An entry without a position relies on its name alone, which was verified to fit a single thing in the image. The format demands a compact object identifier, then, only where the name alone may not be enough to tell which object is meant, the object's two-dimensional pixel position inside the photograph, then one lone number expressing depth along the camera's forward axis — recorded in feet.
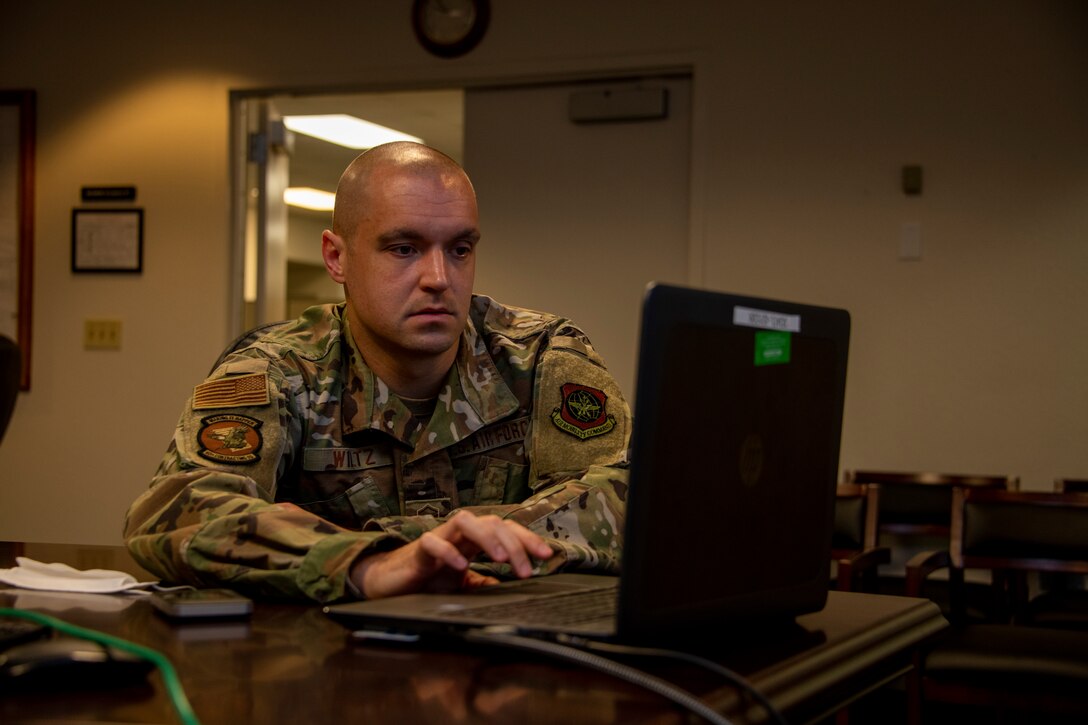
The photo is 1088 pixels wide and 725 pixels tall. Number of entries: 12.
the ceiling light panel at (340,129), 18.13
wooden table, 2.42
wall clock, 15.62
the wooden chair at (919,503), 12.16
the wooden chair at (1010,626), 8.12
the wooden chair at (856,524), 10.65
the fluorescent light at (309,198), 19.77
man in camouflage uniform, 5.04
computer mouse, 2.50
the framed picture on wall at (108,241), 16.96
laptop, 2.69
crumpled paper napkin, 3.97
